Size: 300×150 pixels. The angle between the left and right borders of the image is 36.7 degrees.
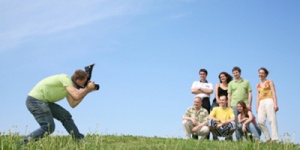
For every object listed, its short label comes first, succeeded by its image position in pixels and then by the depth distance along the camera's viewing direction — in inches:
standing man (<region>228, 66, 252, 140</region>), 593.3
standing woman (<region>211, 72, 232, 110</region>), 613.7
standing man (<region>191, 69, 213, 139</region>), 614.2
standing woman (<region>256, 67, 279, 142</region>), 572.4
